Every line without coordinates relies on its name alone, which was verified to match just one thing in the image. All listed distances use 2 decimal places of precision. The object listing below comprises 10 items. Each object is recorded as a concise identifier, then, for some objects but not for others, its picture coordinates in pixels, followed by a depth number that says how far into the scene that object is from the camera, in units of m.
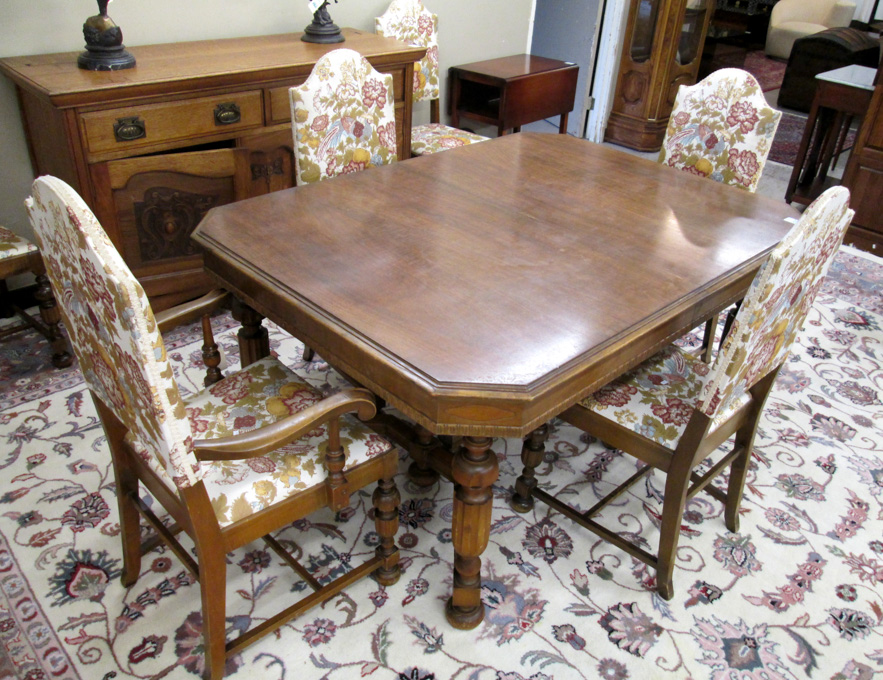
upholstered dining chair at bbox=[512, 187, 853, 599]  1.38
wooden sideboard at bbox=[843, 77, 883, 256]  3.46
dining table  1.35
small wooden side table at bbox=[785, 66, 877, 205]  3.59
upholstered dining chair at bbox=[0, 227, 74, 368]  2.31
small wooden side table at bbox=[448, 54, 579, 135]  3.75
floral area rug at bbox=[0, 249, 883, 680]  1.61
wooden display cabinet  4.52
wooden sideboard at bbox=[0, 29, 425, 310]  2.29
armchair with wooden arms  1.12
